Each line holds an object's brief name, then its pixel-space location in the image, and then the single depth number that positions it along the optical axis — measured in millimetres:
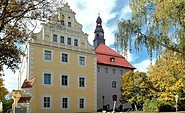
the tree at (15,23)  6841
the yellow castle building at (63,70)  19833
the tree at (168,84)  18930
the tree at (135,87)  23391
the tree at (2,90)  25149
